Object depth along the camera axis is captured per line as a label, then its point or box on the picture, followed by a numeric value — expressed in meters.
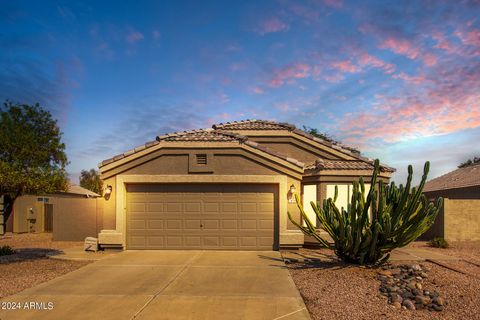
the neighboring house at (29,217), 21.75
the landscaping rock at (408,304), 6.76
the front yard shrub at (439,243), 14.63
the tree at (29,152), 12.13
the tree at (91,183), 40.37
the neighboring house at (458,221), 16.31
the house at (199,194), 13.32
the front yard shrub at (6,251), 12.74
